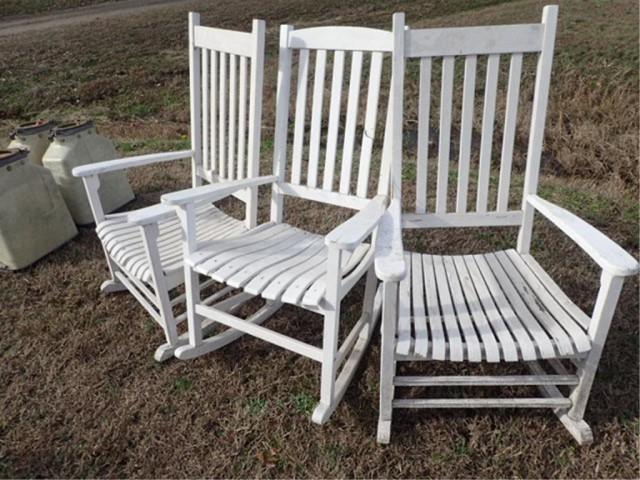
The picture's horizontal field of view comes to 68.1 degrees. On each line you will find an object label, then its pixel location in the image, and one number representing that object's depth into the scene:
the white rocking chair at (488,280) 1.35
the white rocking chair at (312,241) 1.48
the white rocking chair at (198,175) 1.85
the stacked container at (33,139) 2.94
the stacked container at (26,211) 2.48
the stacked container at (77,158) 2.86
